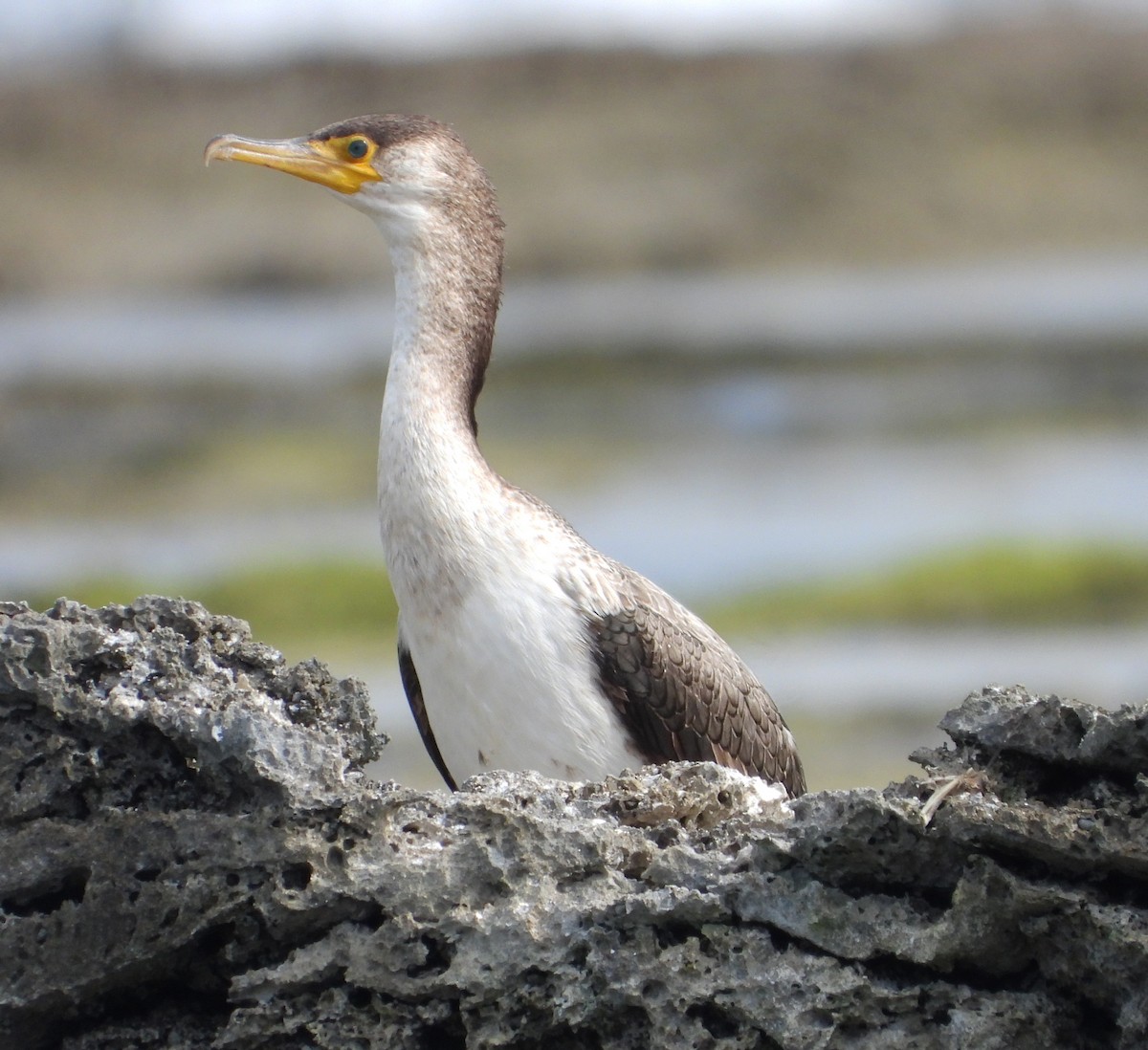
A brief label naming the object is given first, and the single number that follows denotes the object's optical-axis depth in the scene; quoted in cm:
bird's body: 1050
